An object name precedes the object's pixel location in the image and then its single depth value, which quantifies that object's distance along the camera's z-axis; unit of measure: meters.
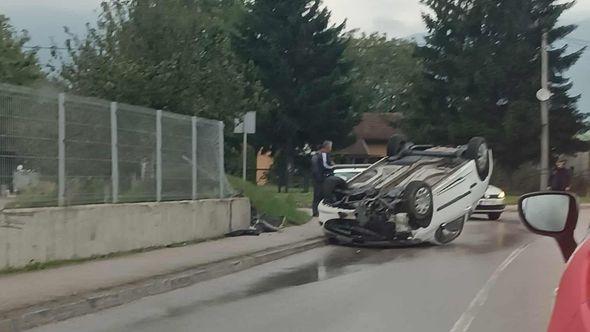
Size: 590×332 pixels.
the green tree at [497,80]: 44.66
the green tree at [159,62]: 21.34
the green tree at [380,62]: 79.90
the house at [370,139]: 68.62
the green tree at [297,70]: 49.22
